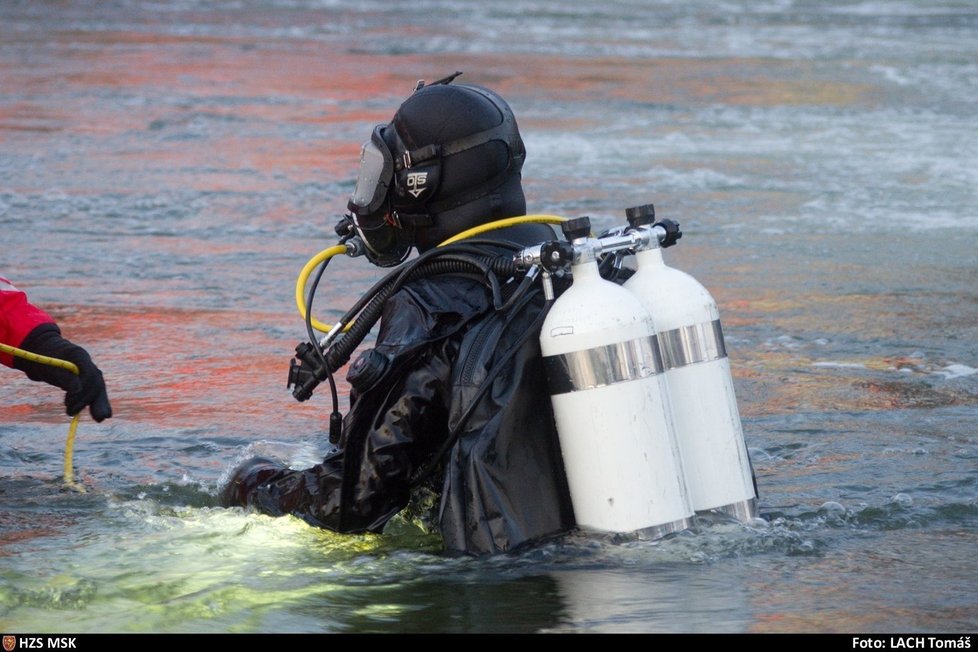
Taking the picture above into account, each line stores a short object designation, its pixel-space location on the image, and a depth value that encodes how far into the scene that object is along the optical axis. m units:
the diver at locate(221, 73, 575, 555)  7.24
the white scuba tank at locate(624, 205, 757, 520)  7.42
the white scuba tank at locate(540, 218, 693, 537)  6.96
